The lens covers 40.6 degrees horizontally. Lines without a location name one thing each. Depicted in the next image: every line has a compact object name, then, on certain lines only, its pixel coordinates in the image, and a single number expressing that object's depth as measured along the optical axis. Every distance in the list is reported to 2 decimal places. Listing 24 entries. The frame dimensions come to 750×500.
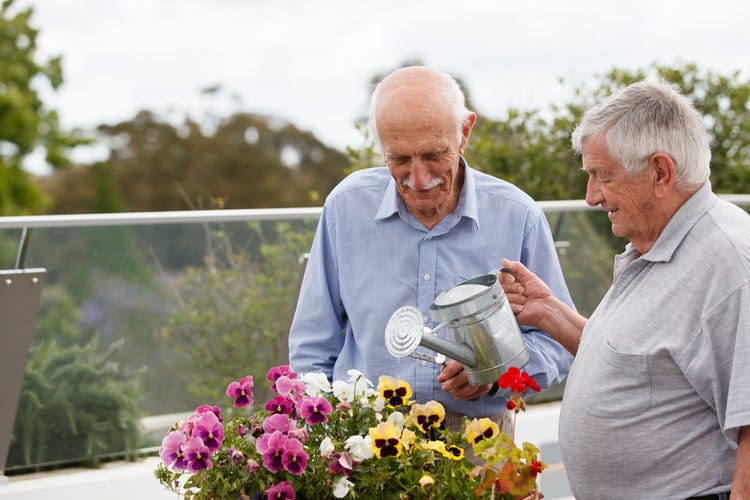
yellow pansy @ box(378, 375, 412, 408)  2.26
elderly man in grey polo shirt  2.05
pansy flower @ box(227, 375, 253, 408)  2.25
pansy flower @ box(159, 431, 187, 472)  2.06
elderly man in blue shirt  2.66
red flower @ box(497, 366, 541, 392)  2.03
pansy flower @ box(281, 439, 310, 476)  2.00
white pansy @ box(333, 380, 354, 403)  2.24
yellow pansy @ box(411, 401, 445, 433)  2.24
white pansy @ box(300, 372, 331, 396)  2.21
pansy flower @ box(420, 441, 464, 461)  2.11
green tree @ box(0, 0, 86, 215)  27.66
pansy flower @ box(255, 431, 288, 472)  2.00
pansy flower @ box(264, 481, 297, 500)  1.98
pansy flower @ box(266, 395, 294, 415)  2.16
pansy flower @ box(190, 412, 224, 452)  2.07
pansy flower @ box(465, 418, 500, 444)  2.14
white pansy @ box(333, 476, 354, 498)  1.99
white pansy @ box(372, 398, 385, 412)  2.21
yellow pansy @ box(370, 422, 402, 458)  2.03
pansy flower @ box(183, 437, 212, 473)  2.04
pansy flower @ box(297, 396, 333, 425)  2.12
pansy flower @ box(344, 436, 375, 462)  2.03
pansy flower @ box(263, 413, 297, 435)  2.08
